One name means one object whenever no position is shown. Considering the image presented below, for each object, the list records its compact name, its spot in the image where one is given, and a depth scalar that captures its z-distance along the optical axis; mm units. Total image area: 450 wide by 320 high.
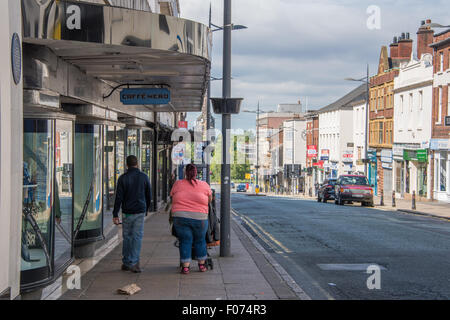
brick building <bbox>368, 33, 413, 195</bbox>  53969
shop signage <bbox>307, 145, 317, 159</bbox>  80638
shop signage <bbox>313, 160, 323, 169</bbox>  72938
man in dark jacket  10359
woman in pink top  10112
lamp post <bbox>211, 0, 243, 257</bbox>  12398
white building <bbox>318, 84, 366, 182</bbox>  73312
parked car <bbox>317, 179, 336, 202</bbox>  41812
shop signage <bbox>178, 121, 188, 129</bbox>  37169
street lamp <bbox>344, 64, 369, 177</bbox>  43638
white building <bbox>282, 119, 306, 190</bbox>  101912
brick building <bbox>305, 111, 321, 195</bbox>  84250
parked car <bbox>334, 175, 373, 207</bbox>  36188
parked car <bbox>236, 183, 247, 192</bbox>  107612
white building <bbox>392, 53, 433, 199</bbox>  43562
